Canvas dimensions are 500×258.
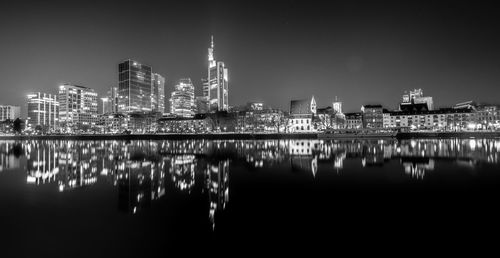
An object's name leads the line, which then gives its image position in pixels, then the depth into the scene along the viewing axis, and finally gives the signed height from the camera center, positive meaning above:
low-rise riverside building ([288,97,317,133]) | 104.12 +4.39
